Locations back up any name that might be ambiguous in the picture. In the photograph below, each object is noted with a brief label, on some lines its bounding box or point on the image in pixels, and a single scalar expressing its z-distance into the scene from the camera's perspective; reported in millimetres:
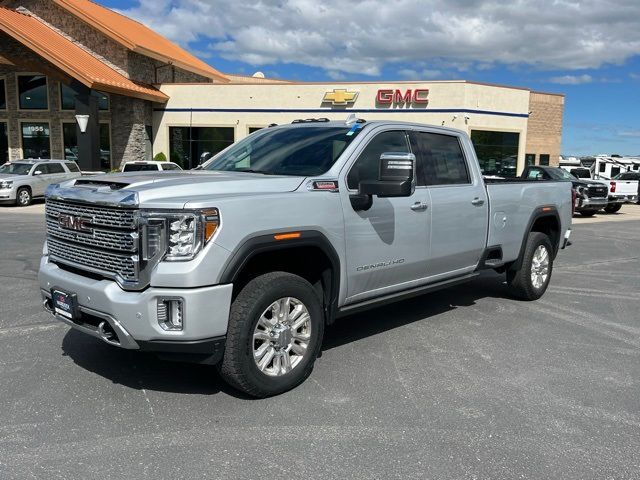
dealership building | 26688
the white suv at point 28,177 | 19719
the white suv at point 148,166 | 19438
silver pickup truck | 3576
